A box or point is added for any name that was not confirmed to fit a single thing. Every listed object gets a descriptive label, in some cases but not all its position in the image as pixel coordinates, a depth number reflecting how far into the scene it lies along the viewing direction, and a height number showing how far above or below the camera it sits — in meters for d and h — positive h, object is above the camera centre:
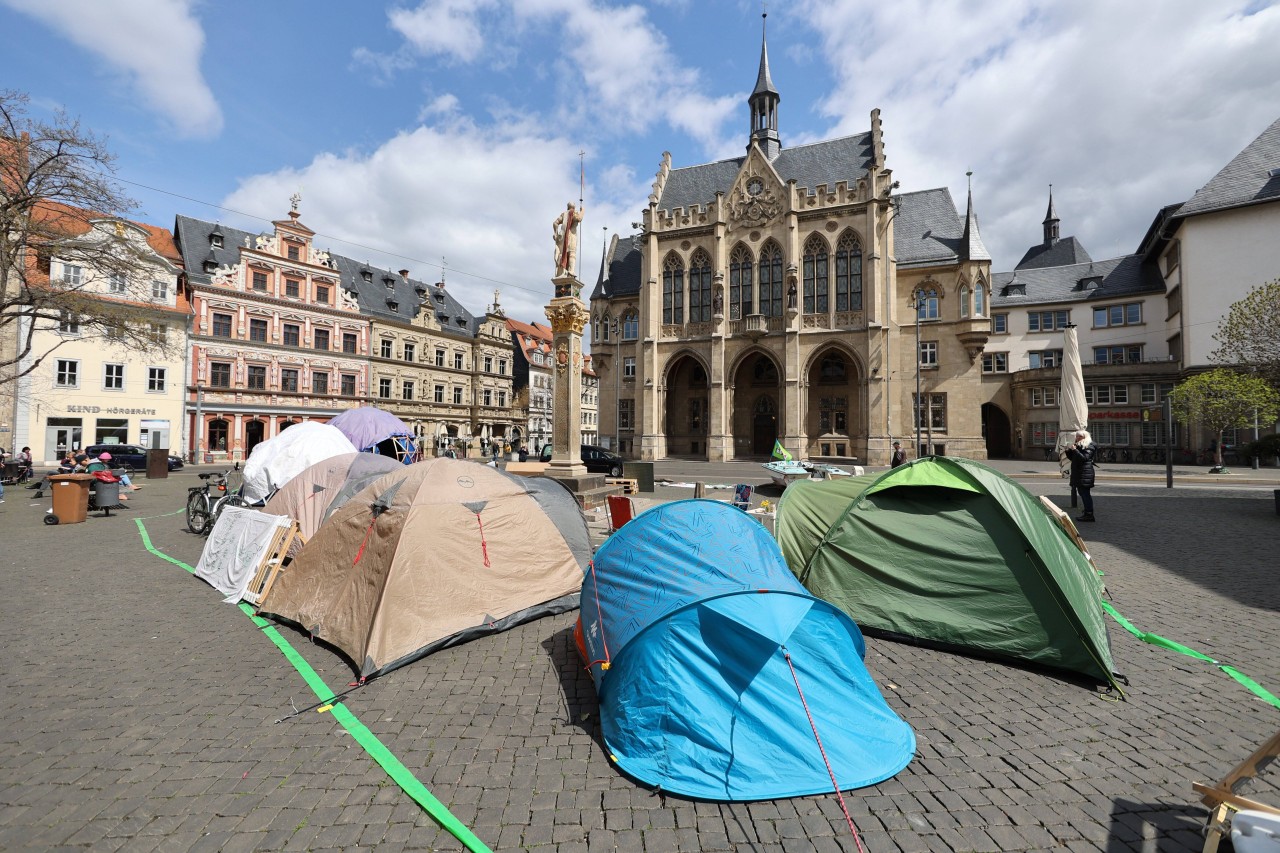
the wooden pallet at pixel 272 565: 6.39 -1.51
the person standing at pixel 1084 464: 11.52 -0.65
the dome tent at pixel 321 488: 7.58 -0.68
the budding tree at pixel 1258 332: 15.19 +3.38
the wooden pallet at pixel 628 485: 14.06 -1.25
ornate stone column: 13.59 +1.75
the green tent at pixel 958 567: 4.59 -1.27
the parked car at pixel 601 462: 21.67 -0.96
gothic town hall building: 32.75 +8.14
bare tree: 14.57 +6.13
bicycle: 10.55 -1.34
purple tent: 17.70 +0.45
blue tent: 3.08 -1.58
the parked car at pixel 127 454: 23.59 -0.50
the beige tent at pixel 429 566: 4.88 -1.31
